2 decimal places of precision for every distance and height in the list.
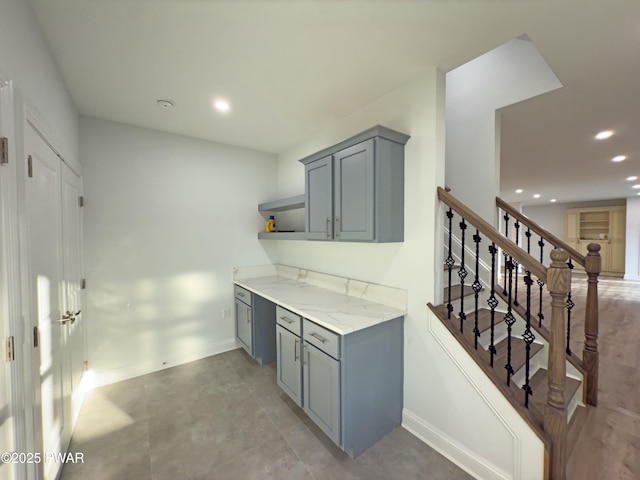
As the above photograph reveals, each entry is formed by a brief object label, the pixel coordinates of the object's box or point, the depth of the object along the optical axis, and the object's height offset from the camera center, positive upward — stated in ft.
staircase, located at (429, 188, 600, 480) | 4.47 -2.47
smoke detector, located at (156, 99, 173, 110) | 7.53 +3.84
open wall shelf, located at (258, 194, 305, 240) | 9.10 +1.09
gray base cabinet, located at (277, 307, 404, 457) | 5.69 -3.46
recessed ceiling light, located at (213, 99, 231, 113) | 7.62 +3.86
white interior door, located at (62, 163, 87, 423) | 6.48 -1.10
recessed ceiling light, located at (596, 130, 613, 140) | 9.95 +3.86
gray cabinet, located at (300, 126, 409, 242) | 6.23 +1.19
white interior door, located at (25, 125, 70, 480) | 4.54 -0.93
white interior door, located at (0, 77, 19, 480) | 3.45 -0.91
